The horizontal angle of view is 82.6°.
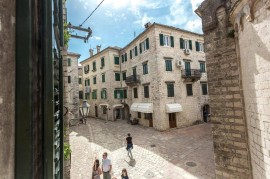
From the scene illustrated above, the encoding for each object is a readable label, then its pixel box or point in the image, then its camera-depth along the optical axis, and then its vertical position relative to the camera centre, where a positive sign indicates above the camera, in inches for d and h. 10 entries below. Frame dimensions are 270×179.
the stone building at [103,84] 994.1 +85.6
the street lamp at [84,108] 277.9 -20.1
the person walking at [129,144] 402.8 -128.1
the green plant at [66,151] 199.6 -70.5
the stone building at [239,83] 137.4 +10.2
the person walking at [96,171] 252.5 -124.2
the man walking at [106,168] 274.1 -128.3
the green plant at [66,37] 235.1 +94.2
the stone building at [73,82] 970.3 +99.8
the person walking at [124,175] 260.6 -134.8
